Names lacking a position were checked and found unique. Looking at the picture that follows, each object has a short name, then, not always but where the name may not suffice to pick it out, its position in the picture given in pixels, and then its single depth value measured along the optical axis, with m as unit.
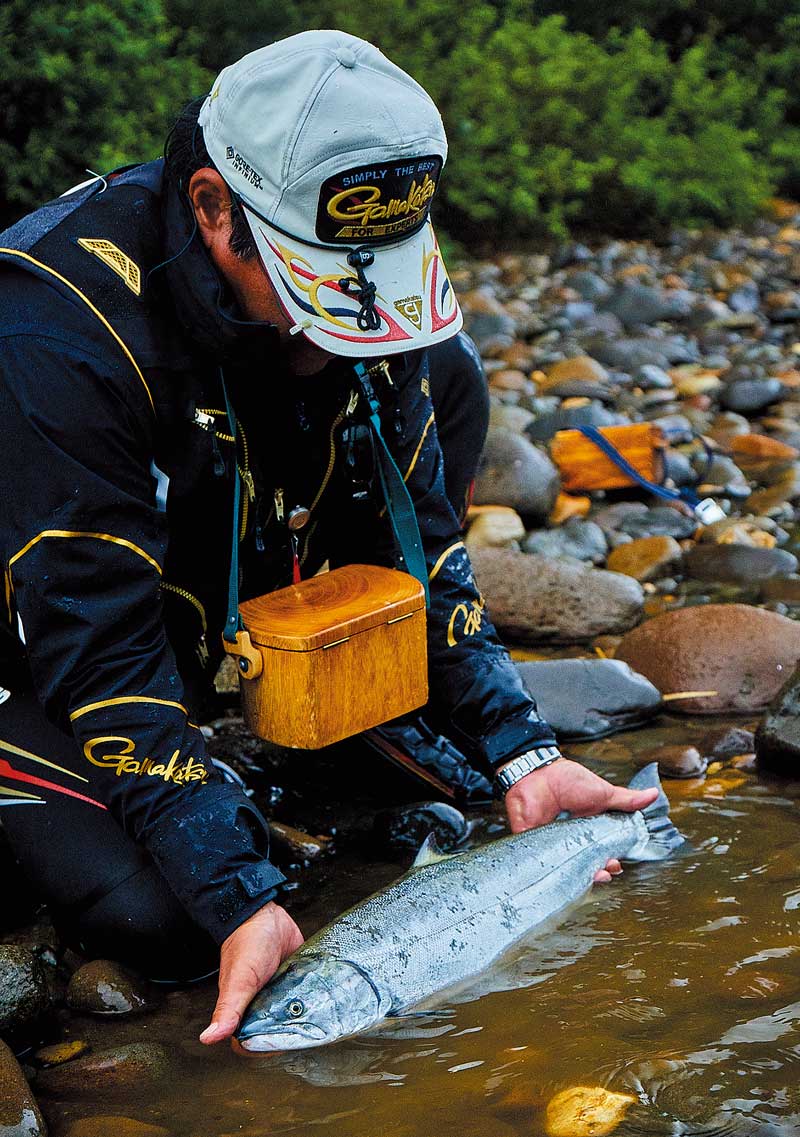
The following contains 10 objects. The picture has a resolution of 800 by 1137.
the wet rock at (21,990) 3.13
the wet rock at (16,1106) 2.68
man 3.02
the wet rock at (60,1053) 3.09
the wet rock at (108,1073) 2.97
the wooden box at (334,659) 3.47
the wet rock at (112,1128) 2.80
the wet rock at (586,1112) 2.71
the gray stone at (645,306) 12.76
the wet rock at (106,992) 3.31
